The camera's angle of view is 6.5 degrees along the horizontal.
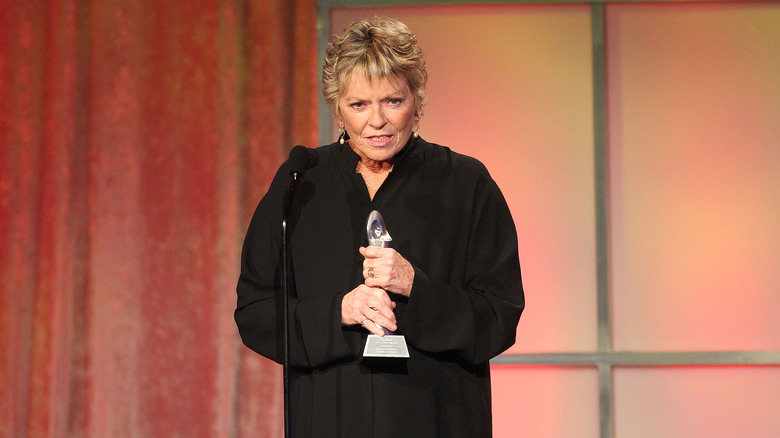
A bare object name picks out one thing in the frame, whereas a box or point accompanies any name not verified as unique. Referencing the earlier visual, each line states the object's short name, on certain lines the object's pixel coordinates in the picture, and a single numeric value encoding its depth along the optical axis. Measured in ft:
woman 36.87
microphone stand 36.61
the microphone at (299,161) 36.93
